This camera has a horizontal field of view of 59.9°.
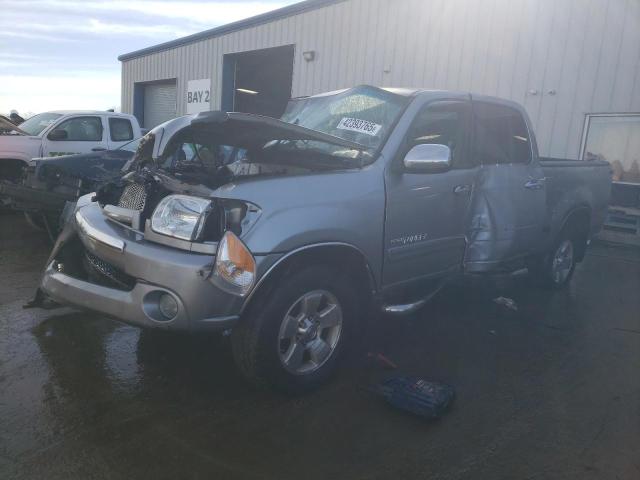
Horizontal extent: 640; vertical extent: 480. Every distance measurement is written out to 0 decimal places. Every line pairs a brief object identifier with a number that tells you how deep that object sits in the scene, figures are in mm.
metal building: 9133
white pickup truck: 8984
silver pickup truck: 2877
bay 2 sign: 18297
